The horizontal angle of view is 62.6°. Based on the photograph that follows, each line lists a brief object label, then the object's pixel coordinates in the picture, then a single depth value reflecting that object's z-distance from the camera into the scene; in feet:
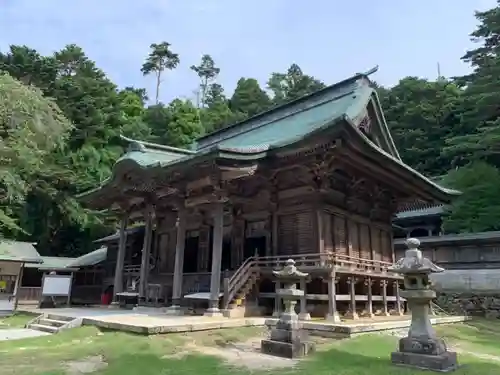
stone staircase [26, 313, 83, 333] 38.27
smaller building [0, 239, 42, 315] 74.38
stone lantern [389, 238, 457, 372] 22.95
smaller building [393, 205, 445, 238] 85.74
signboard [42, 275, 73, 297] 64.49
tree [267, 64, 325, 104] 187.21
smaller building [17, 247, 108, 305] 82.99
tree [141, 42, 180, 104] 223.30
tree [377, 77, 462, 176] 126.41
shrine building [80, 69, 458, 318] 41.91
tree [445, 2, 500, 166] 78.38
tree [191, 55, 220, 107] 262.63
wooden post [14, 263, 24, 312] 65.92
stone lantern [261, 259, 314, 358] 26.50
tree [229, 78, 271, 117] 192.85
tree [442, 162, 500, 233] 68.95
